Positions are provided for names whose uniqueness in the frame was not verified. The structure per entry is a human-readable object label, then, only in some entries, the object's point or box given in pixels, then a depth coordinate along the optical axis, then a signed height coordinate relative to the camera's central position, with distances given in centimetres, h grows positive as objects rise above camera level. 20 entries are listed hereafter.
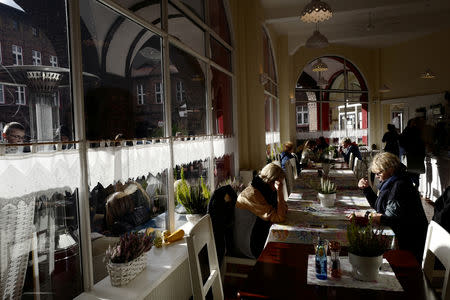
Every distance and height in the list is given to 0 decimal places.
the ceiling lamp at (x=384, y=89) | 1009 +128
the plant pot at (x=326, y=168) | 499 -55
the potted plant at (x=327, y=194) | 291 -56
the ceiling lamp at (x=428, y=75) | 863 +143
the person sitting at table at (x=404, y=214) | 237 -62
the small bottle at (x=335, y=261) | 158 -63
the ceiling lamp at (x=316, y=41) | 520 +145
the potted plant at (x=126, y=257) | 192 -72
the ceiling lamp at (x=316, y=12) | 382 +142
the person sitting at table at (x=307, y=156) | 676 -49
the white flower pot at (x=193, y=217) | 310 -76
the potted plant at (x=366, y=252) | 151 -56
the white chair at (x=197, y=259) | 169 -68
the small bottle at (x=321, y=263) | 157 -63
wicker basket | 192 -79
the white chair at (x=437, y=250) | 154 -64
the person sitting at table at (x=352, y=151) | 698 -42
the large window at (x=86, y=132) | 148 +4
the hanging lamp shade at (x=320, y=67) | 862 +172
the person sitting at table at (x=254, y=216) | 259 -65
